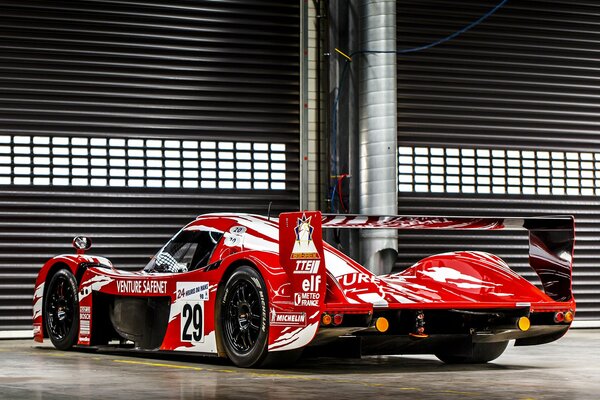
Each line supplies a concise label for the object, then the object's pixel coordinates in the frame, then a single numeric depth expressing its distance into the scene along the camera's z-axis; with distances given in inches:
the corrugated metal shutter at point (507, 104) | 596.4
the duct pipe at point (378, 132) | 535.5
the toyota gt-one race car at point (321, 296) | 304.2
